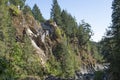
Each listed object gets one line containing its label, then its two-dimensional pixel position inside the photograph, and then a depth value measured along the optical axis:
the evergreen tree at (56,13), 121.06
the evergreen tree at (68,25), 124.34
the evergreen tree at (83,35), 131.38
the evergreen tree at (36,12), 128.12
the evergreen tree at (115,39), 36.81
